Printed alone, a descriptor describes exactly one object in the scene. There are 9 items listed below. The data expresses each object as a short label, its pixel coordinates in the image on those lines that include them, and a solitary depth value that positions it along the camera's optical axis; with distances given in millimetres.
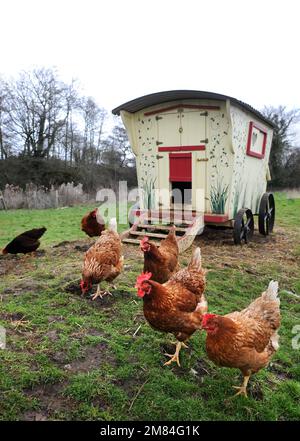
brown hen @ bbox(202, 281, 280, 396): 2309
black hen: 5773
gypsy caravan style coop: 6469
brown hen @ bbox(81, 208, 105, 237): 6977
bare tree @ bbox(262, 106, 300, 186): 26562
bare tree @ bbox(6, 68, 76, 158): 21750
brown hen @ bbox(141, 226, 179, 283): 3623
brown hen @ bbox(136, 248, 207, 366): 2580
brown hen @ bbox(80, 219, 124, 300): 3629
